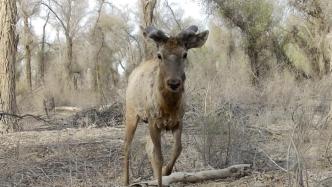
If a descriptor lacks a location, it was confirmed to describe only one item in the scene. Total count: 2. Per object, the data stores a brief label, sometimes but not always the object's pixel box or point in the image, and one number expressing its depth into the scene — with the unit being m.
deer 5.99
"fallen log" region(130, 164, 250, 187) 6.74
